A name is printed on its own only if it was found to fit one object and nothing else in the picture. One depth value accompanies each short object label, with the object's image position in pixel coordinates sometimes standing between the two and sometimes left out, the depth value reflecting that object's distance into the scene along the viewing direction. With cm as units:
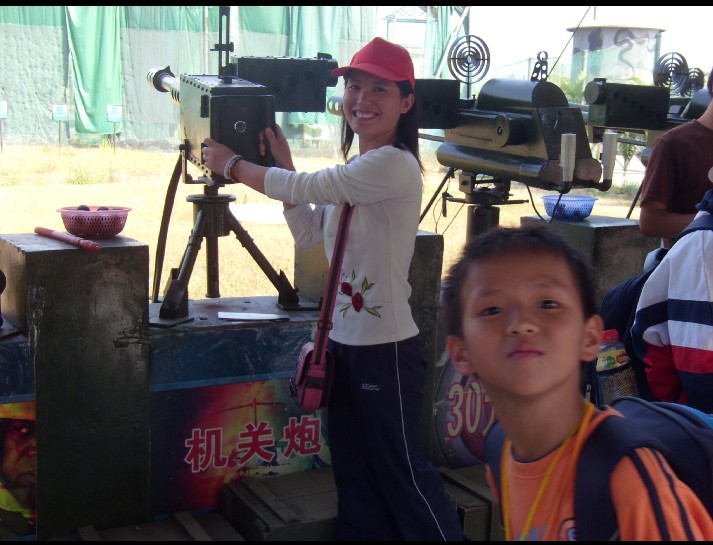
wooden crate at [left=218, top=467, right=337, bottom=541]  294
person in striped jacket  188
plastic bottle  209
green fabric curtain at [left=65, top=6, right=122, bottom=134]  945
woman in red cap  254
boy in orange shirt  128
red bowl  298
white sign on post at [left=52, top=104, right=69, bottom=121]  934
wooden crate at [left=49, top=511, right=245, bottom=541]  292
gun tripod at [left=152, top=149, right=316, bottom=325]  312
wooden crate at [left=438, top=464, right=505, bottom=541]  319
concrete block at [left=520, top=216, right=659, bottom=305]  382
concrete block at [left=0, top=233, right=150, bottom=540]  283
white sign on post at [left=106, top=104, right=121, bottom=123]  951
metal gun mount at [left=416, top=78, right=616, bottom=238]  305
